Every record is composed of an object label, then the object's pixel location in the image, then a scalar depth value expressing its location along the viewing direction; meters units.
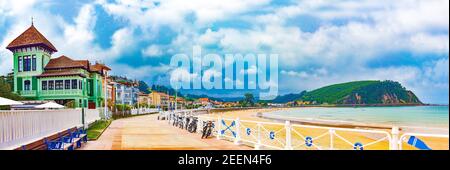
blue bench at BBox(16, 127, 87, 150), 7.64
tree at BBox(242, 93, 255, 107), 99.32
